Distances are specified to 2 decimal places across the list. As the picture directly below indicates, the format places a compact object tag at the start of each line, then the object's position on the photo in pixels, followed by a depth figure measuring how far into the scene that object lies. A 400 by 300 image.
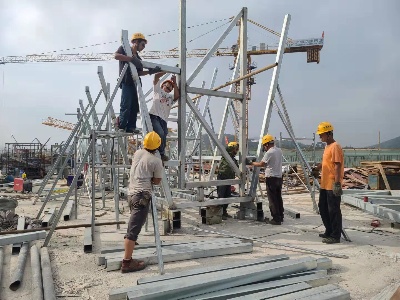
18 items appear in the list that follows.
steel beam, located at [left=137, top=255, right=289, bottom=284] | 3.78
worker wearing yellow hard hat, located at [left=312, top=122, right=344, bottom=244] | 5.89
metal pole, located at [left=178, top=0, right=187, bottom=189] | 7.07
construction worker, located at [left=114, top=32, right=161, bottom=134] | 6.51
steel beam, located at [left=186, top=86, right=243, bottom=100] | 7.27
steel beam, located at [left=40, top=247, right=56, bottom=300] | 3.54
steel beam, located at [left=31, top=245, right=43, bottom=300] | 3.58
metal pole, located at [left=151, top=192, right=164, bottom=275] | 4.27
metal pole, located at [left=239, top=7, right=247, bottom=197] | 8.14
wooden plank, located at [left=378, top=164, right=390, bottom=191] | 12.27
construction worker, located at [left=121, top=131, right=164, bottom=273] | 4.44
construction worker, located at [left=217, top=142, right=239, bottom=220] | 8.52
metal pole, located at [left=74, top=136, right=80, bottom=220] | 8.23
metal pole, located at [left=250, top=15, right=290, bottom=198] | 8.13
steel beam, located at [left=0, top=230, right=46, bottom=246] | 4.40
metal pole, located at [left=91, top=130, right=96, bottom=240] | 6.01
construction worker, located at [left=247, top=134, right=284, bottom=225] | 7.70
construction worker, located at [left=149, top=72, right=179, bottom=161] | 6.53
